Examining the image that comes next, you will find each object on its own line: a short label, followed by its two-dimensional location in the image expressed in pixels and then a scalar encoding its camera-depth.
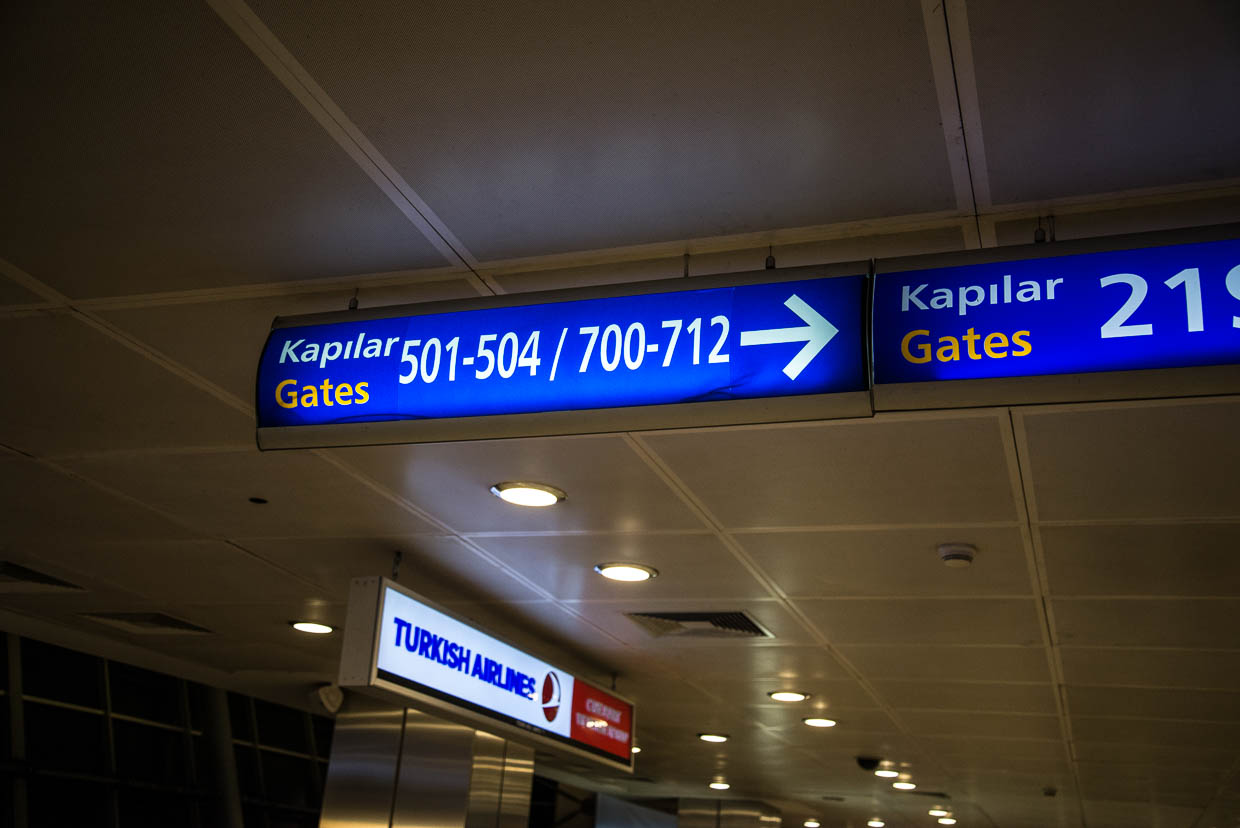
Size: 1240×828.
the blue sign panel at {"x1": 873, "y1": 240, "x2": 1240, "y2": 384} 1.94
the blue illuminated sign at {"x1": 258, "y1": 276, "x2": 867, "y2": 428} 2.20
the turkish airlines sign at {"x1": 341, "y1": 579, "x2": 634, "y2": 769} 4.53
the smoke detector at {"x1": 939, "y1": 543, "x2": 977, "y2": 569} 4.41
